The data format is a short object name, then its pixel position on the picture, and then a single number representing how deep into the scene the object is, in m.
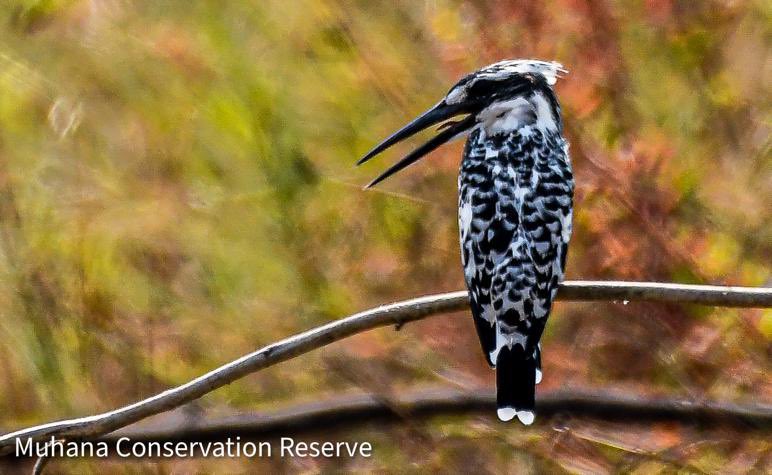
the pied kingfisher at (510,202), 7.23
